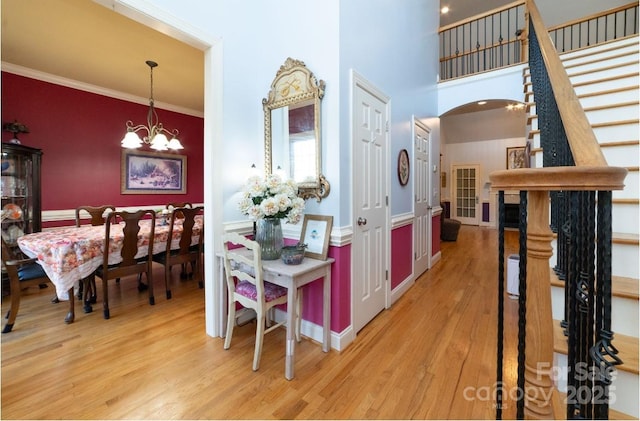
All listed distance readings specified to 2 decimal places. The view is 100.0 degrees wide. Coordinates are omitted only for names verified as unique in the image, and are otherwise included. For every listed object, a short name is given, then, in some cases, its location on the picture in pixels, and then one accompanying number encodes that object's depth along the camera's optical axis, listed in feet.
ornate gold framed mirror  7.00
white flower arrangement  6.26
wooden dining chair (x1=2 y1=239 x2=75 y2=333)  7.37
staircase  3.27
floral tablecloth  7.59
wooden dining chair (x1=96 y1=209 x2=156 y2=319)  8.30
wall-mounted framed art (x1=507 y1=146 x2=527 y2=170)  25.79
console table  5.74
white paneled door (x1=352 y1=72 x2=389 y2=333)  7.40
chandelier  10.97
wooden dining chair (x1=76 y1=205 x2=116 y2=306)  8.80
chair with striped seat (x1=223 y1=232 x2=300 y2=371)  5.91
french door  29.32
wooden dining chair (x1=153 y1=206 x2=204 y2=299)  9.87
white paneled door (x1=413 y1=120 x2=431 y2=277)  11.91
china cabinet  10.49
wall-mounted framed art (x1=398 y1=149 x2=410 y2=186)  10.27
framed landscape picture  14.75
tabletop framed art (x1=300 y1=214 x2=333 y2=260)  6.77
